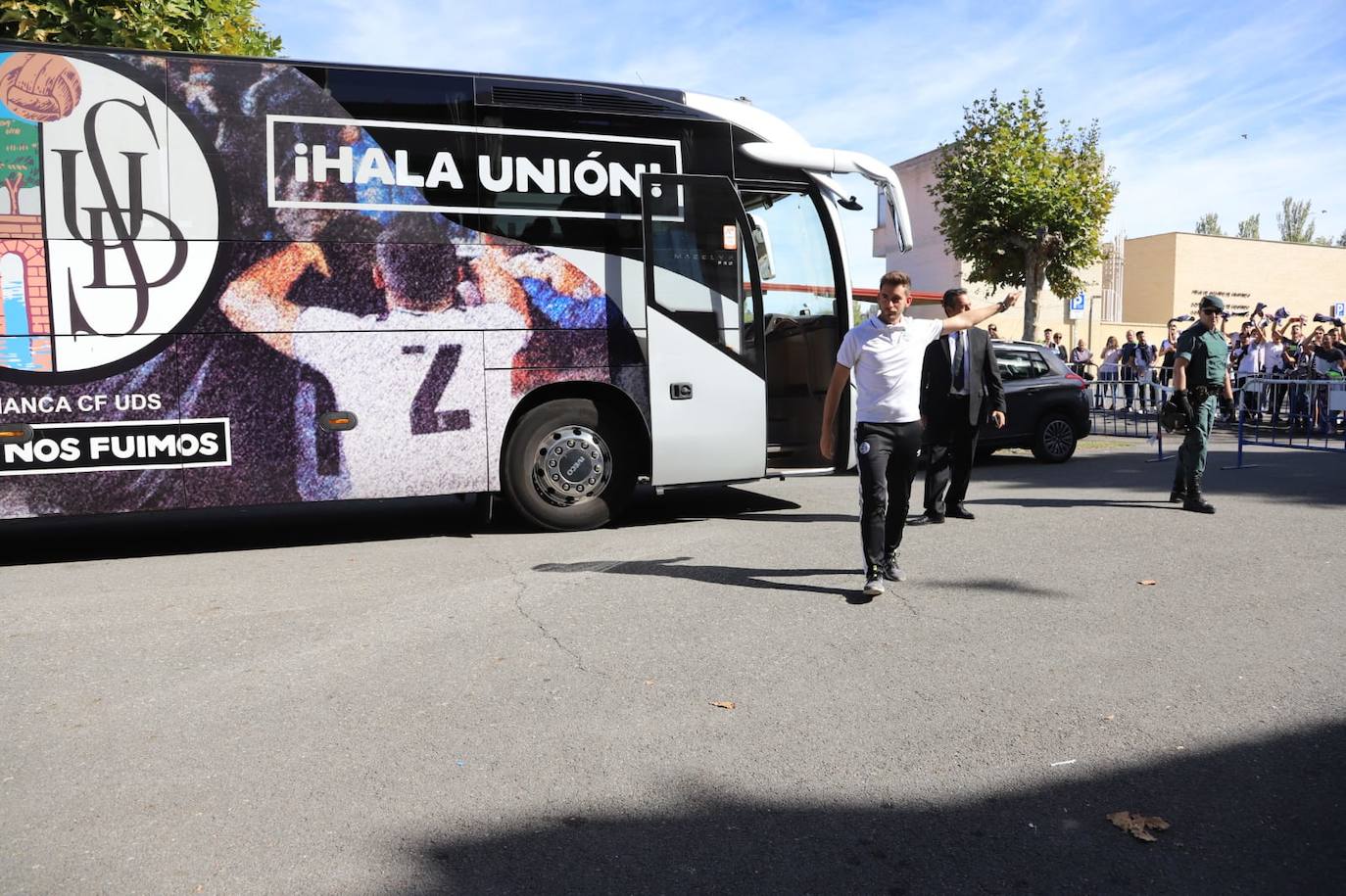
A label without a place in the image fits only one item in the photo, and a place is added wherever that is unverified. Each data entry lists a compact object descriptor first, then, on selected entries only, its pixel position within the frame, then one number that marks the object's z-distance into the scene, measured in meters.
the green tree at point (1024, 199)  26.67
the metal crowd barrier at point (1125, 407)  18.34
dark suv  13.35
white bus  7.05
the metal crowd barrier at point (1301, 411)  12.82
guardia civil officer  9.16
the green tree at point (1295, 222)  85.12
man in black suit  8.72
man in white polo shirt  6.16
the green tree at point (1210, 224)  92.32
